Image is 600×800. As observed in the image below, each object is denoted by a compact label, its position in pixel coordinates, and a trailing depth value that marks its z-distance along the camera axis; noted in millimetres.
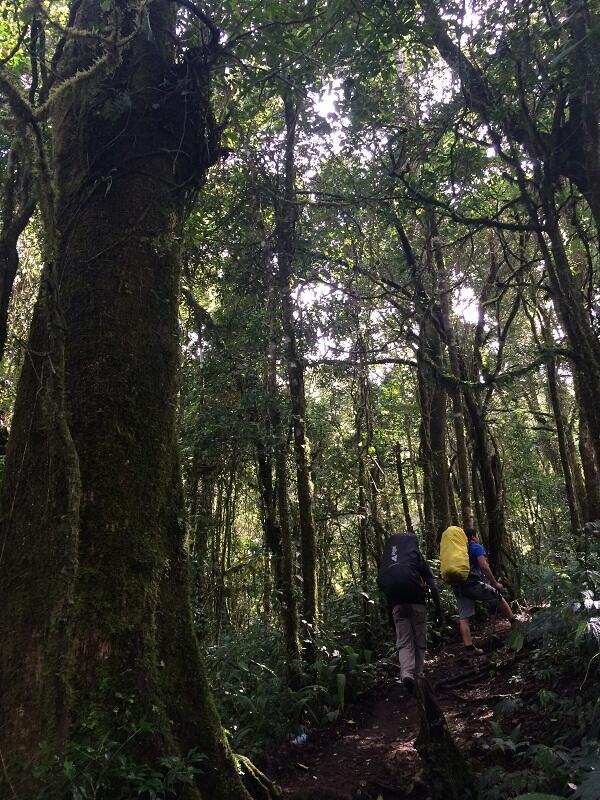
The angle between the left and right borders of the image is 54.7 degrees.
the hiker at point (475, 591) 8500
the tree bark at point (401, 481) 16256
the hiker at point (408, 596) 6598
